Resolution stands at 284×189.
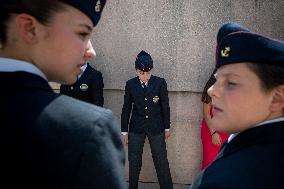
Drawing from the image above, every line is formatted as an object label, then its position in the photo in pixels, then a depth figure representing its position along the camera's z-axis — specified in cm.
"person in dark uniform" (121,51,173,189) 472
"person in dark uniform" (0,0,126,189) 81
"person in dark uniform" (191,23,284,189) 117
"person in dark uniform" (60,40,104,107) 467
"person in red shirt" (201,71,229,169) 438
